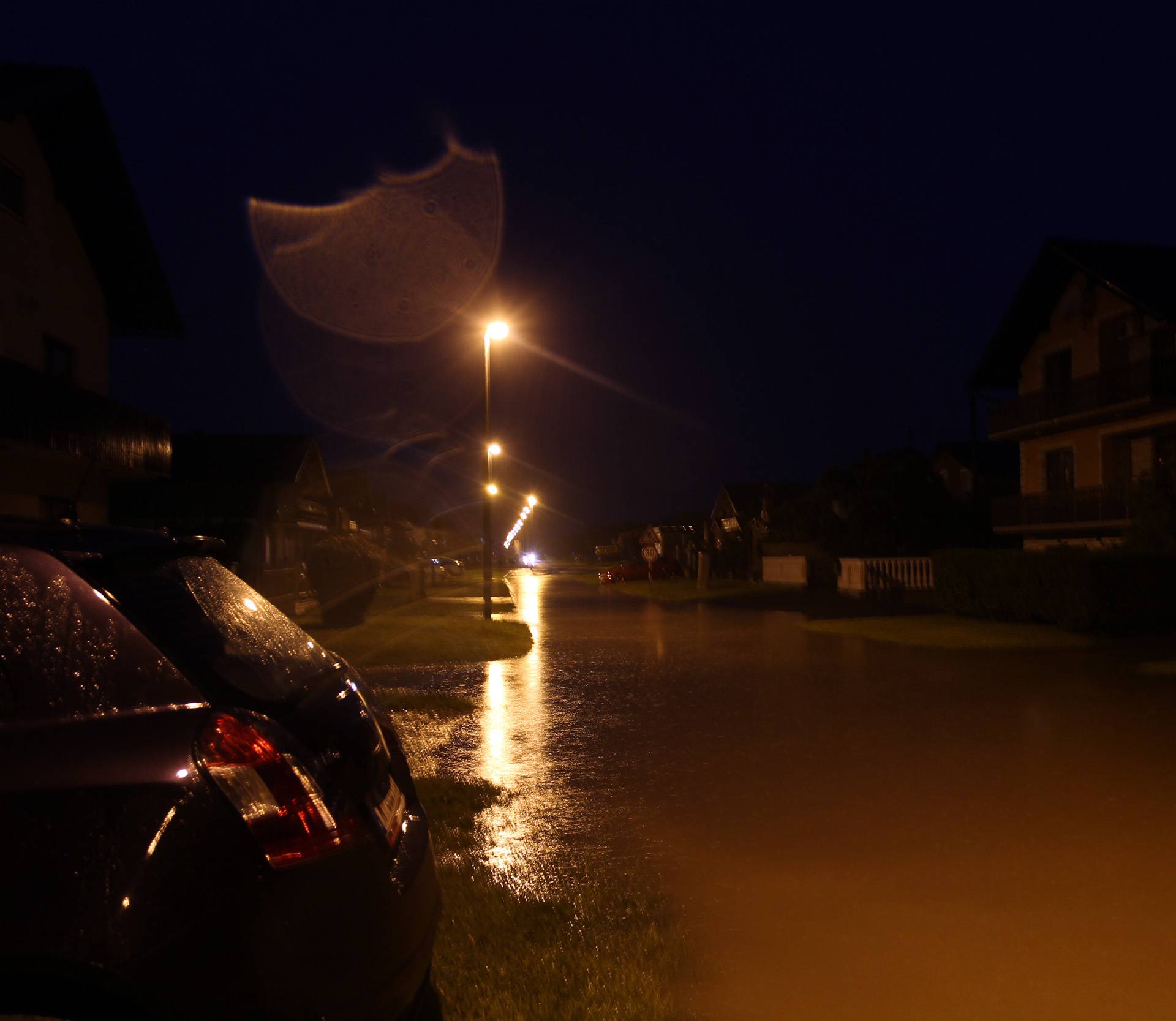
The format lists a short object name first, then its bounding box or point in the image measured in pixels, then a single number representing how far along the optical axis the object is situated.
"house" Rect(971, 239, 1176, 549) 30.42
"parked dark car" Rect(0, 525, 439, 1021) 2.38
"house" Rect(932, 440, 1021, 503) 60.47
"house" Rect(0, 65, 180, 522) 15.81
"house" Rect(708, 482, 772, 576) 55.09
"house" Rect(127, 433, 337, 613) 31.31
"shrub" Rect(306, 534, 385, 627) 29.16
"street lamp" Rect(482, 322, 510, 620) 25.28
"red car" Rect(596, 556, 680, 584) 54.97
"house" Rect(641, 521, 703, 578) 73.25
